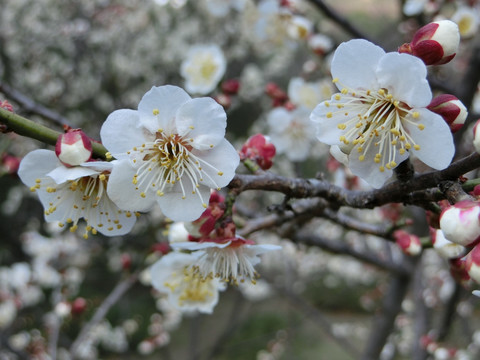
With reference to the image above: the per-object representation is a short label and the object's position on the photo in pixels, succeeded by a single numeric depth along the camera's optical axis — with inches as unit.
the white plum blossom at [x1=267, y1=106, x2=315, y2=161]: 12.6
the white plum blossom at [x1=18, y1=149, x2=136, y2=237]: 5.9
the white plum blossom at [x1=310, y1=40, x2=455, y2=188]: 5.3
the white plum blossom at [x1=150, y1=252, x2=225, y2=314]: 7.0
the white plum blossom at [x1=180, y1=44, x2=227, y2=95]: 14.5
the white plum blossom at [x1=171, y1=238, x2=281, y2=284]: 6.1
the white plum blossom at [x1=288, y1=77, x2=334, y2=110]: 13.1
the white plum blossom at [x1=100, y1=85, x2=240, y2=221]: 5.6
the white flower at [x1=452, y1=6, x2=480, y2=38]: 12.2
